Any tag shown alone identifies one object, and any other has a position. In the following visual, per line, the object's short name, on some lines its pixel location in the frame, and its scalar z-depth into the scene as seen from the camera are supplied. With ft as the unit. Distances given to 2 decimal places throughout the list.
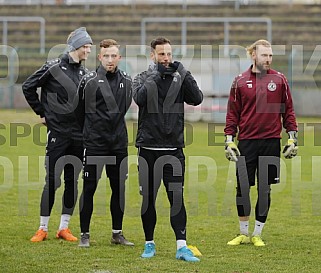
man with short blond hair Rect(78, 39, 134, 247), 55.31
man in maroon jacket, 57.52
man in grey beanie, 58.85
